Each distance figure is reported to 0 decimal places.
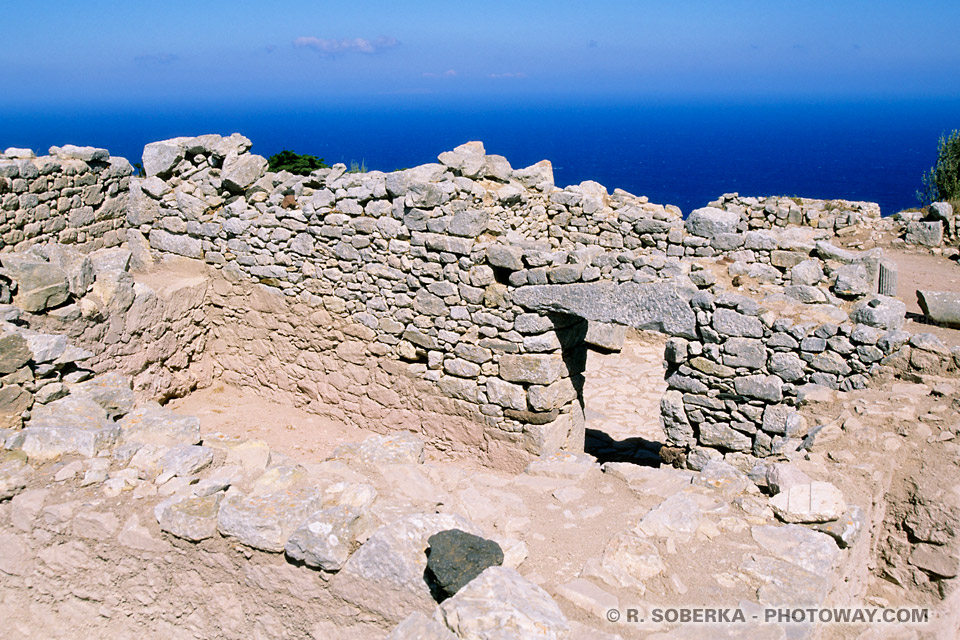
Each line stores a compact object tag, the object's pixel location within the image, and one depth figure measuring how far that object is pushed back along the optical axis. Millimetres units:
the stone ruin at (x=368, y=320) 5352
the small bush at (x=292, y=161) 16172
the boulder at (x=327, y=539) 3969
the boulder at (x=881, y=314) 5785
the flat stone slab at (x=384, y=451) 5566
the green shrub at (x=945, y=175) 15789
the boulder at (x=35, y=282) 6512
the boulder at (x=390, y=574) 3809
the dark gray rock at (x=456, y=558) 3645
